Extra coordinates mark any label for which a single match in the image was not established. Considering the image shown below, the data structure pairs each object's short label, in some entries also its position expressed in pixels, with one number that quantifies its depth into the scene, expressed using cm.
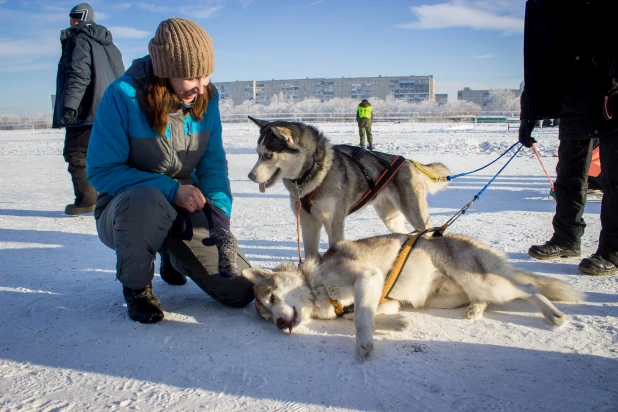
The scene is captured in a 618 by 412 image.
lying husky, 229
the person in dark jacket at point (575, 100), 282
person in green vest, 1427
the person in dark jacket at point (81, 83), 494
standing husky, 329
